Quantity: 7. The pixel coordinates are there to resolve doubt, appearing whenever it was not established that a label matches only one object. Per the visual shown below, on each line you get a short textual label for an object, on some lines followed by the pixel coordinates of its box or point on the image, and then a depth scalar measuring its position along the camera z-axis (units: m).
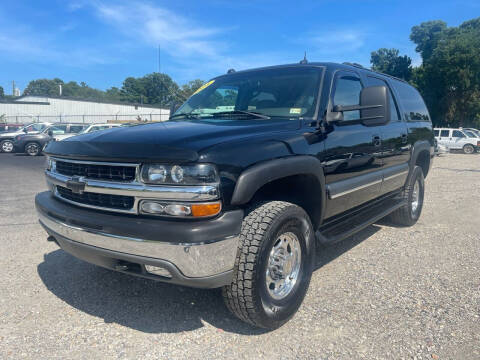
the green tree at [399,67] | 46.78
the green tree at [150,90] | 98.25
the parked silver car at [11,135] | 18.30
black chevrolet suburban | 2.12
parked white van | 21.84
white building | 45.25
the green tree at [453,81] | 32.66
